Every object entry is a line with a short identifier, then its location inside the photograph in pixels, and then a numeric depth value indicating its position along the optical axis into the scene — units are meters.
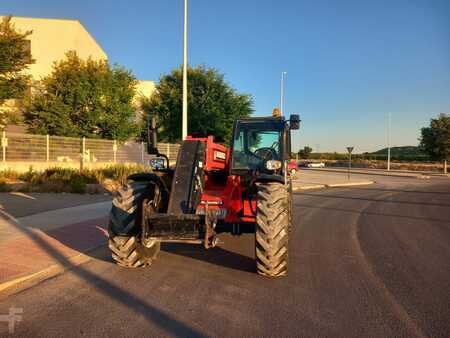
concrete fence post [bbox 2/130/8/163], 16.59
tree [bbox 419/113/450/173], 42.66
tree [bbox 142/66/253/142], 25.14
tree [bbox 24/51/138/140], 21.80
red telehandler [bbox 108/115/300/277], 5.07
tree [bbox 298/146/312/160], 83.75
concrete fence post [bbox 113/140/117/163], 21.22
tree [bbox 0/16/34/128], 16.88
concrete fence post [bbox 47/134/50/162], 18.19
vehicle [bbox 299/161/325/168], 58.34
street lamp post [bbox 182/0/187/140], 14.95
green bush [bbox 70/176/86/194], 13.88
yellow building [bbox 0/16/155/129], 31.11
